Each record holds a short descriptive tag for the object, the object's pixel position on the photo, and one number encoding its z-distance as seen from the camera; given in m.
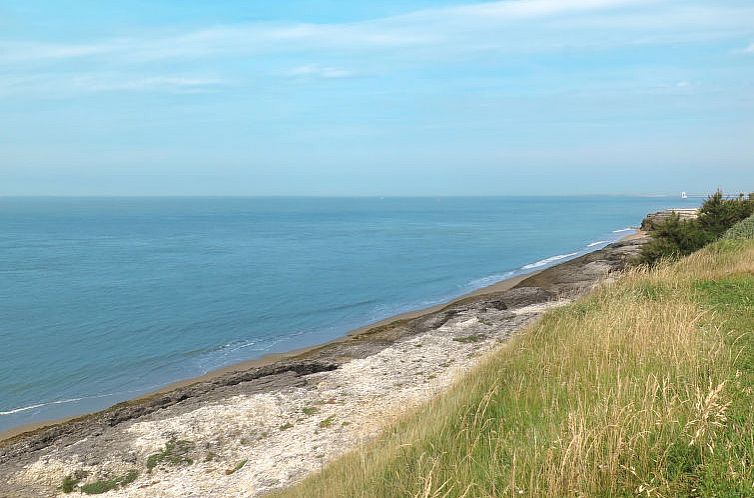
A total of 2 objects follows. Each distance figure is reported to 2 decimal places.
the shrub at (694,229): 30.09
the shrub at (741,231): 24.08
